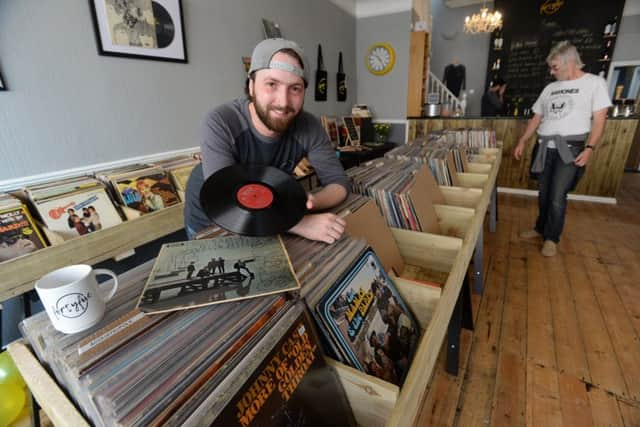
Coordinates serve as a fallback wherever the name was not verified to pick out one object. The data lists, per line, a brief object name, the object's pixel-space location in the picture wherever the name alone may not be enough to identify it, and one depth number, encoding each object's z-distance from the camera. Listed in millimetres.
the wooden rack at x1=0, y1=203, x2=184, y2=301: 1126
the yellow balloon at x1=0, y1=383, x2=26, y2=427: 729
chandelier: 4750
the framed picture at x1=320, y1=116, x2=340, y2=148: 3594
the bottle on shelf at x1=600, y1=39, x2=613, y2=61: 5395
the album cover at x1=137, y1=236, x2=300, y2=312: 520
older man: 2191
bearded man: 942
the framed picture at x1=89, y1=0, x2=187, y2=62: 1630
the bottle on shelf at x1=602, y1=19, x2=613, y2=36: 5290
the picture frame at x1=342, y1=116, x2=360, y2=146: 3867
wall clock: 4078
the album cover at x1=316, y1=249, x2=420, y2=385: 610
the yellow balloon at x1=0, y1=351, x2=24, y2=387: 770
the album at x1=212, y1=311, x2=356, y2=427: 422
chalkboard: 5398
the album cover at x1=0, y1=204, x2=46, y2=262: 1151
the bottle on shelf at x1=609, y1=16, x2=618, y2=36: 5249
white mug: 449
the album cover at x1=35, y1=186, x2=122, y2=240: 1292
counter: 3418
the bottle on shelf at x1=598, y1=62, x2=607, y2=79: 5508
